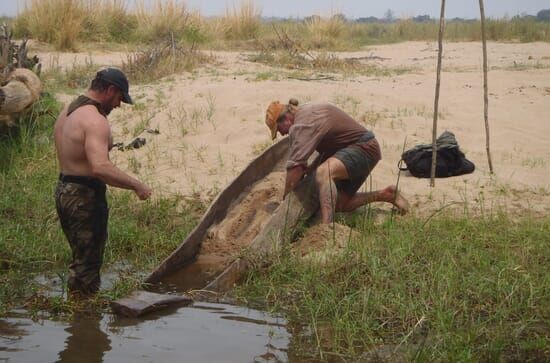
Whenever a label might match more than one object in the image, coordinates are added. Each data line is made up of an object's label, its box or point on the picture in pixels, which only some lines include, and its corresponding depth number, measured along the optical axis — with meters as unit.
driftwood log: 9.88
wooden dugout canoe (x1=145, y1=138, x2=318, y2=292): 6.75
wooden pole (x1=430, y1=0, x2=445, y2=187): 8.64
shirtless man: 6.02
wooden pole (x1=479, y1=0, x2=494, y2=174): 9.10
